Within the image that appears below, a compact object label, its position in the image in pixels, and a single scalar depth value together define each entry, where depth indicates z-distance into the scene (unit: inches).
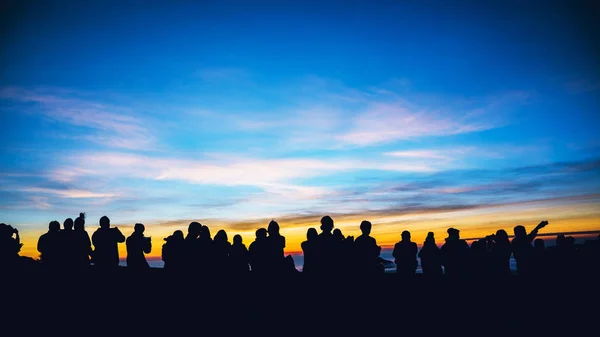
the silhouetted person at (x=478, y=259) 402.0
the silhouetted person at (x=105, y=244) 386.3
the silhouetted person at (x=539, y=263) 389.7
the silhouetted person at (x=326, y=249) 331.6
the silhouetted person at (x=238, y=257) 389.4
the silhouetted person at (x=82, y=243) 377.1
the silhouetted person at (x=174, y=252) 367.2
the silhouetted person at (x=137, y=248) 406.6
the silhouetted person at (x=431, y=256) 414.3
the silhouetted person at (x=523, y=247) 386.6
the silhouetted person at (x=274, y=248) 359.3
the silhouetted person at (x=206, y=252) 366.6
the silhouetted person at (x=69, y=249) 369.1
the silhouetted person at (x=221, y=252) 375.6
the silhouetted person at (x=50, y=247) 365.4
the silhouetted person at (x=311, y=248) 331.9
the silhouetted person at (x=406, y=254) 407.2
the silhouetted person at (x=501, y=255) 397.7
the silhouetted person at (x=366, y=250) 347.6
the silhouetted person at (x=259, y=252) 358.9
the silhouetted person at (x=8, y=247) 378.0
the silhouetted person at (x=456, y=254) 400.8
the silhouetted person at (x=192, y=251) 364.5
